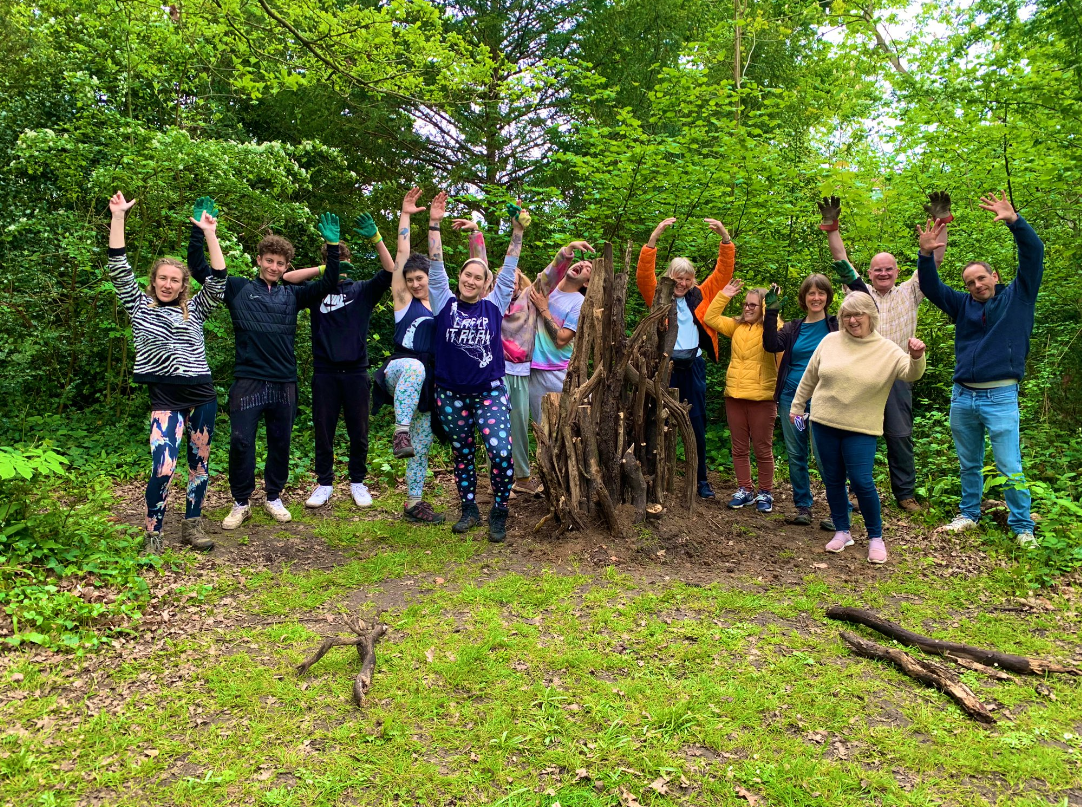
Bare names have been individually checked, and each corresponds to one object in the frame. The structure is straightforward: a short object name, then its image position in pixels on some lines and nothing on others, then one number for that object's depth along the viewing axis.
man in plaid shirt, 5.12
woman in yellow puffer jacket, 5.71
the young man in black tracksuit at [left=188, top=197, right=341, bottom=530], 4.89
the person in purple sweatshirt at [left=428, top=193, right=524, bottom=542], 4.68
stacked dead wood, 4.89
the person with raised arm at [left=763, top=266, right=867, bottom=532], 5.39
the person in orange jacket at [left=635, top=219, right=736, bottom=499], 5.84
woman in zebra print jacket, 4.21
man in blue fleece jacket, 4.61
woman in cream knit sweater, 4.42
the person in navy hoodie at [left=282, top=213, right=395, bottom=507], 5.38
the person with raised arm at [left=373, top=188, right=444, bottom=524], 4.95
